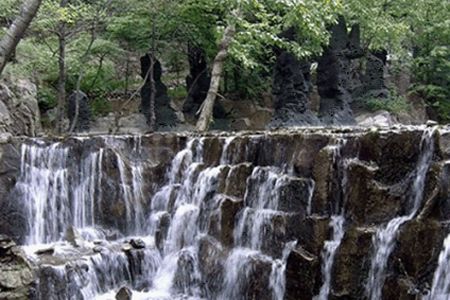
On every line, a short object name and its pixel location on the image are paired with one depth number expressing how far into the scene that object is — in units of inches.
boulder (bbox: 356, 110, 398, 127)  667.2
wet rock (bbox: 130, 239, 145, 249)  398.3
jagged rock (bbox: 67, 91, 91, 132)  609.6
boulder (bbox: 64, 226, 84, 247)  398.0
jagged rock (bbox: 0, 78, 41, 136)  574.9
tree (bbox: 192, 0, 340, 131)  482.0
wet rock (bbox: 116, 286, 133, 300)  350.3
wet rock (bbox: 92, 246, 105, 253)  377.4
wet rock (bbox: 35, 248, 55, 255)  371.2
